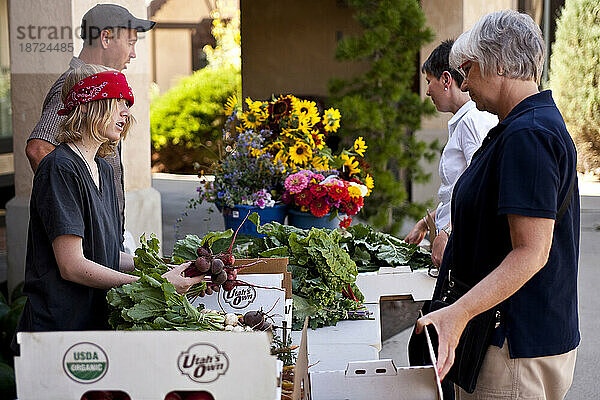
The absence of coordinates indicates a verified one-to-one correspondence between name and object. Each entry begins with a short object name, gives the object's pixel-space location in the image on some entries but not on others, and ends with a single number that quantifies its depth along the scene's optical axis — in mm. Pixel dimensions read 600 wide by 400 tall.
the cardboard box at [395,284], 5905
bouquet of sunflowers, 7631
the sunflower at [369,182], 8255
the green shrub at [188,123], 25063
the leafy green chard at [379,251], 6292
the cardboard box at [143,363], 2754
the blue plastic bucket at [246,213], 7546
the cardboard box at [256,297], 4477
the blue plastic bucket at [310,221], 7690
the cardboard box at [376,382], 3341
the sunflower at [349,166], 8099
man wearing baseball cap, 5853
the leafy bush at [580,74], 24334
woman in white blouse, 6084
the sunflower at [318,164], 8054
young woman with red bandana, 4046
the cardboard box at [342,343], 4782
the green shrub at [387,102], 12494
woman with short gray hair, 3555
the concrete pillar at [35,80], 8709
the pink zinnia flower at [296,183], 7545
